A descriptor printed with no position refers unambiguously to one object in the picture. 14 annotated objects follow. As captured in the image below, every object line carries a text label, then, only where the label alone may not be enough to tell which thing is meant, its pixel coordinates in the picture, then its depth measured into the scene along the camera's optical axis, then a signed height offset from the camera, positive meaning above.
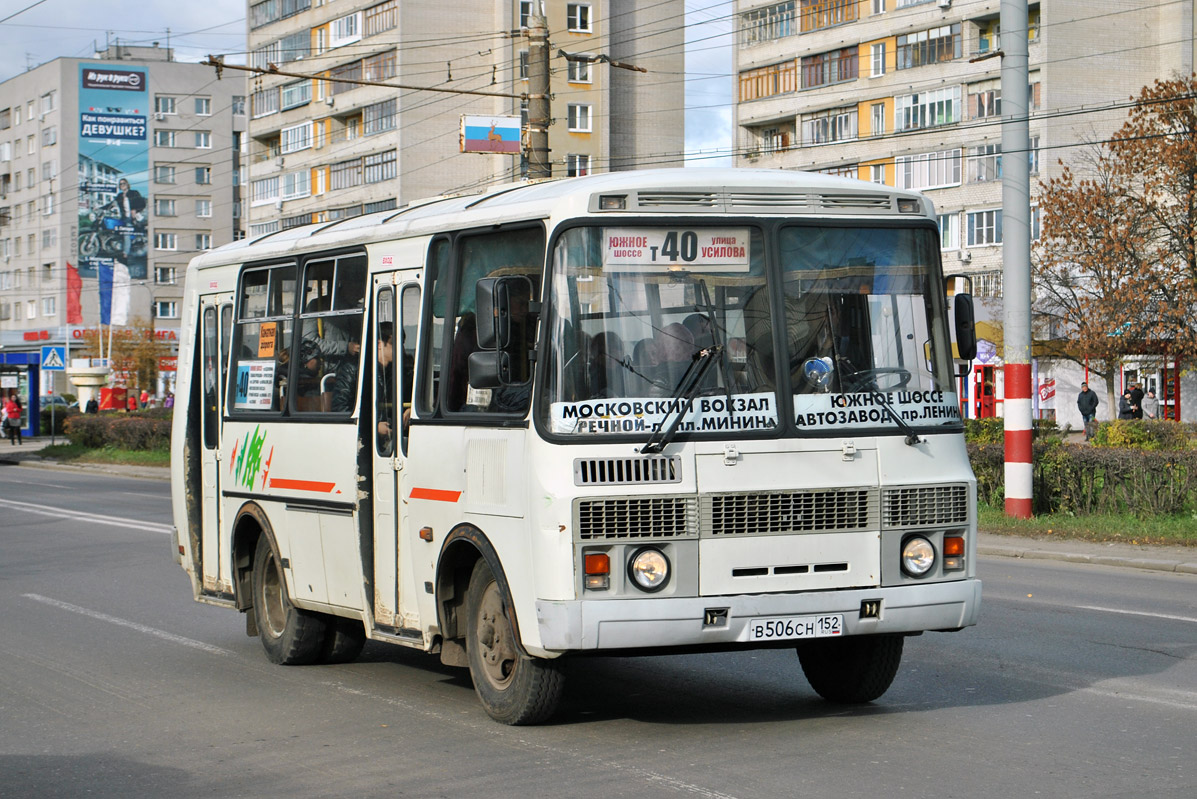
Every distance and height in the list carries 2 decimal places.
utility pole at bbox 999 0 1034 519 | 20.36 +1.69
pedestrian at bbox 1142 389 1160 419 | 48.33 -0.47
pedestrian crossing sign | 48.25 +1.01
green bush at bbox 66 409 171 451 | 43.09 -1.03
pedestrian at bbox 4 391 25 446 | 54.31 -0.75
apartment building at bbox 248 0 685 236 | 80.25 +14.91
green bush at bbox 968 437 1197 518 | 19.52 -1.09
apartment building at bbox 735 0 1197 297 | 62.28 +12.02
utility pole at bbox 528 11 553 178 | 21.86 +3.85
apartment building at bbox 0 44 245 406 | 111.69 +14.57
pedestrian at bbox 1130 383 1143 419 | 49.22 -0.33
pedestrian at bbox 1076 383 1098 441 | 49.22 -0.39
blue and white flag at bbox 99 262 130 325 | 90.75 +6.09
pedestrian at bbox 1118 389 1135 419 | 48.88 -0.58
